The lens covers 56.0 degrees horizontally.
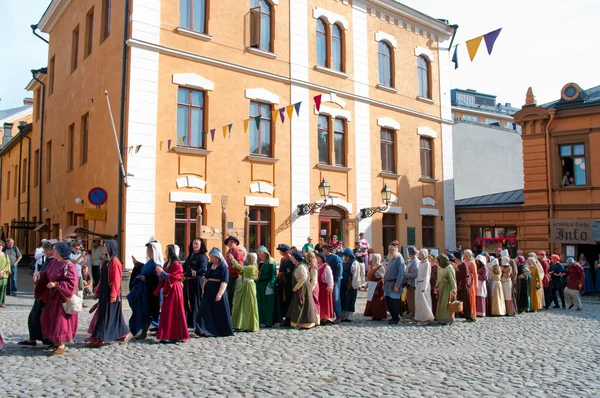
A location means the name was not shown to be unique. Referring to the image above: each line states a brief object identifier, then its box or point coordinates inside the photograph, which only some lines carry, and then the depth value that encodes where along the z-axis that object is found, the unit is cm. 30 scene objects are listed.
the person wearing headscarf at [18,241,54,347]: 901
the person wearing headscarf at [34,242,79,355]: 841
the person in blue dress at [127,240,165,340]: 991
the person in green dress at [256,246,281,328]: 1217
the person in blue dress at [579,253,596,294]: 2078
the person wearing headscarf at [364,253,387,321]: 1332
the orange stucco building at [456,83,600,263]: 2284
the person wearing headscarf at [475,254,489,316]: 1429
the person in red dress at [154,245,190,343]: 970
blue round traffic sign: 1630
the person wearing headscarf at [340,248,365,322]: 1327
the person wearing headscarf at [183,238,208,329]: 1054
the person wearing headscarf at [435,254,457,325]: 1272
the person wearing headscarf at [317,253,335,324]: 1261
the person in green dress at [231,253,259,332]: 1133
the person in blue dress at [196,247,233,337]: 1042
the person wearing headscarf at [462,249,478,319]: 1352
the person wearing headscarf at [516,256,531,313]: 1593
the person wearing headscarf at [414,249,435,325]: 1284
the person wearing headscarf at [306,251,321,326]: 1218
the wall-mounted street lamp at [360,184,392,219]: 2242
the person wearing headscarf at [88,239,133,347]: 916
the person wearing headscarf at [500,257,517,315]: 1504
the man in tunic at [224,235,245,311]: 1186
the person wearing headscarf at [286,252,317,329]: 1184
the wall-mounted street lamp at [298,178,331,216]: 2020
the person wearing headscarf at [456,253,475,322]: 1341
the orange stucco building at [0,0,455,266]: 1705
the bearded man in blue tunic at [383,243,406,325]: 1283
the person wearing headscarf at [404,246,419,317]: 1349
